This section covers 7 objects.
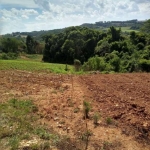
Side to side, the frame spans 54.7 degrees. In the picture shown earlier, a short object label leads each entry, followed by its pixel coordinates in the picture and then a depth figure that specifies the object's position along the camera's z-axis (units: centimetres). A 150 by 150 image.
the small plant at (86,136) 293
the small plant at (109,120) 336
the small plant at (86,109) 360
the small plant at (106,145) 280
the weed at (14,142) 278
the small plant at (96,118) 339
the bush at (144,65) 1352
